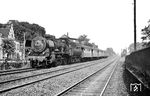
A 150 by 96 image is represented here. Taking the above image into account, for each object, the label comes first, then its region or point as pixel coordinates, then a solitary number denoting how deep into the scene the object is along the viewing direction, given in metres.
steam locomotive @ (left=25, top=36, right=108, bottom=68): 22.22
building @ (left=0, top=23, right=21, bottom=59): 59.26
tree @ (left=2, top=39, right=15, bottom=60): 34.33
